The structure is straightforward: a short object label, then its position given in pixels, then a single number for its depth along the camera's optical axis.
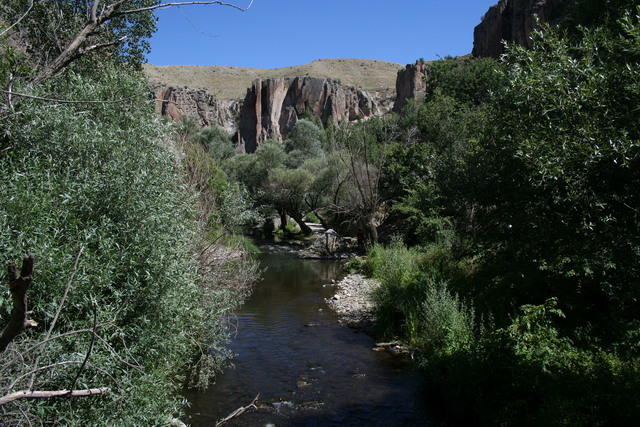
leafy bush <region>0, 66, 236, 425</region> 5.41
